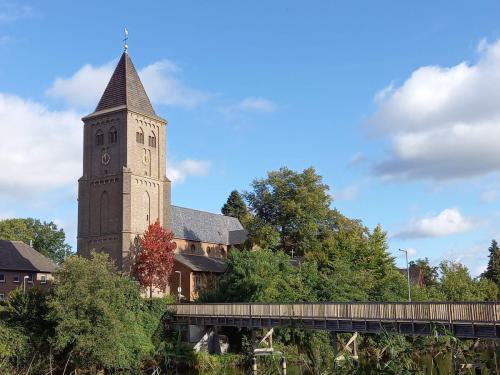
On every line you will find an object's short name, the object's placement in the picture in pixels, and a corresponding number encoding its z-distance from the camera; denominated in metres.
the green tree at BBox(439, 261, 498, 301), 71.49
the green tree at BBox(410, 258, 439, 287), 100.59
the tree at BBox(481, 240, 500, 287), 93.56
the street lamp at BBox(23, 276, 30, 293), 66.29
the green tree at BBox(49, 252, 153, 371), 40.78
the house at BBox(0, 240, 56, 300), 68.12
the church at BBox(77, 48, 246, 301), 71.19
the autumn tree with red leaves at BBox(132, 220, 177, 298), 66.88
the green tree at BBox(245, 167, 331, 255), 67.75
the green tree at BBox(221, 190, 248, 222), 120.44
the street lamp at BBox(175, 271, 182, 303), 66.38
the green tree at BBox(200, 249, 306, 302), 49.81
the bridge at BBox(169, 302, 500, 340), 29.91
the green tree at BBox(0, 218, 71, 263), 102.53
